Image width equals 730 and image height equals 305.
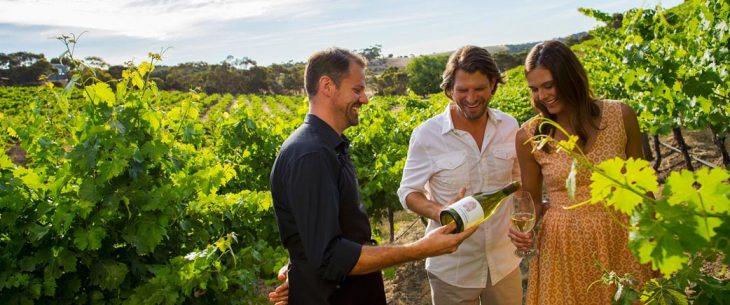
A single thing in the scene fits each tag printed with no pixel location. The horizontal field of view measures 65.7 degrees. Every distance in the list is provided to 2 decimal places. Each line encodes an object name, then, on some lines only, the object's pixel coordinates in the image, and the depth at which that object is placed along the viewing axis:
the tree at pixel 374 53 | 155.34
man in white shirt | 2.94
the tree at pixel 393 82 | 84.74
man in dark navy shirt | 1.88
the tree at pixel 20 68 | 80.44
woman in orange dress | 2.45
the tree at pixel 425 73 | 86.56
